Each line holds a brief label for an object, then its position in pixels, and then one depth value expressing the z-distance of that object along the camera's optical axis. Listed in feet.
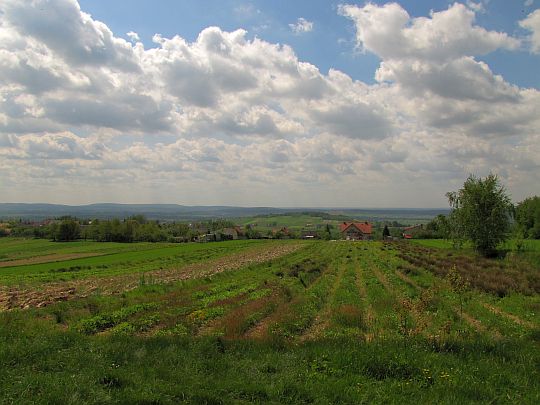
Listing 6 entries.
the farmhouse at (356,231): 500.74
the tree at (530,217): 268.62
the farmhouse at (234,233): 489.67
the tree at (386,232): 479.82
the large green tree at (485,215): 156.46
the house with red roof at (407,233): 447.42
